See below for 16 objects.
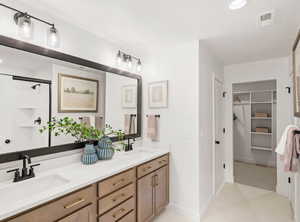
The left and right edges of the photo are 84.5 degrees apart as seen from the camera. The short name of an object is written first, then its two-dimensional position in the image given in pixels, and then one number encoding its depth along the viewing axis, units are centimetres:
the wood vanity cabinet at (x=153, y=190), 189
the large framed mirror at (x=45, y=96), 137
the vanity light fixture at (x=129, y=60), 237
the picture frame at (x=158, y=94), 250
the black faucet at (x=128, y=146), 240
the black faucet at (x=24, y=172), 130
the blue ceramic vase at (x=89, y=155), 175
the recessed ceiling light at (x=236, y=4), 145
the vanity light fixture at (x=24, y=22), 141
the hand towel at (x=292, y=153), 156
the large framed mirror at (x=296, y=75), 182
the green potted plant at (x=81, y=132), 166
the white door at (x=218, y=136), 290
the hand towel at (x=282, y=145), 164
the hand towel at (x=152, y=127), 255
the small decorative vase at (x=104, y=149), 189
